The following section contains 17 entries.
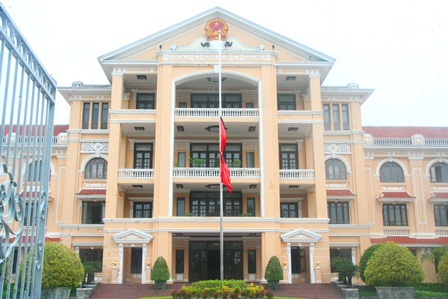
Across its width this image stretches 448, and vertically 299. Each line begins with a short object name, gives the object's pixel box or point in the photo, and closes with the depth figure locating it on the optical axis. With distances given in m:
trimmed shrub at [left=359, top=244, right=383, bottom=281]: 26.70
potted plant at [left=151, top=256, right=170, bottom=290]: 25.50
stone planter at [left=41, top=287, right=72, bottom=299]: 22.17
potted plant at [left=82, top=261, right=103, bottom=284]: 27.50
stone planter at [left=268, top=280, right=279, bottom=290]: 25.84
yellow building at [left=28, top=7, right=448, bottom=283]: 27.69
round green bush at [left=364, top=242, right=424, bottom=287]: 23.39
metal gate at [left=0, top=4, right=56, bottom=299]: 5.85
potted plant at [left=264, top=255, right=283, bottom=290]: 25.66
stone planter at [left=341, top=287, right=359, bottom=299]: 24.41
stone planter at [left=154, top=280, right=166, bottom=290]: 25.70
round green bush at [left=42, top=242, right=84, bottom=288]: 21.91
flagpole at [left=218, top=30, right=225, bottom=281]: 24.11
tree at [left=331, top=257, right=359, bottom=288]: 27.38
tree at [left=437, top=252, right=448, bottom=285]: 24.97
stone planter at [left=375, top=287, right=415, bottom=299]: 23.52
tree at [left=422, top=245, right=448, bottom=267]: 28.49
